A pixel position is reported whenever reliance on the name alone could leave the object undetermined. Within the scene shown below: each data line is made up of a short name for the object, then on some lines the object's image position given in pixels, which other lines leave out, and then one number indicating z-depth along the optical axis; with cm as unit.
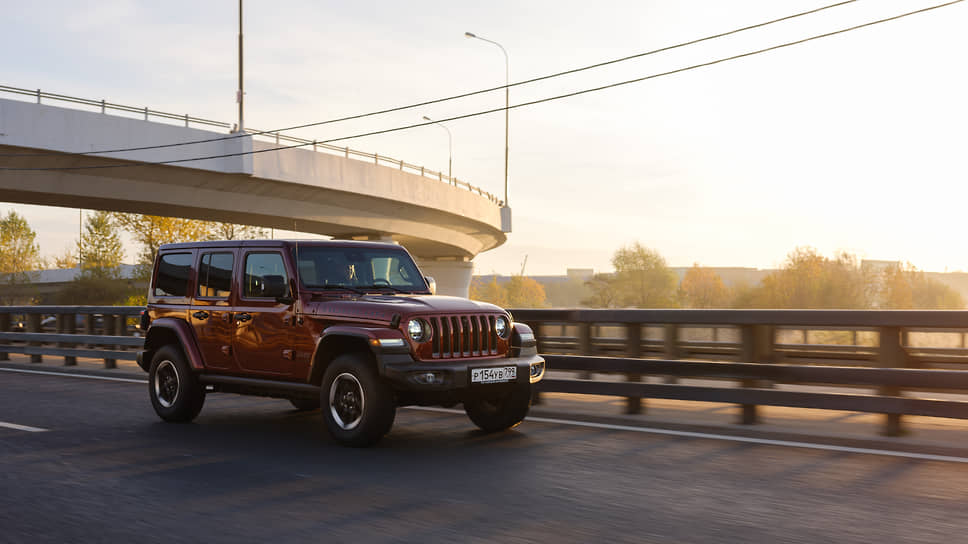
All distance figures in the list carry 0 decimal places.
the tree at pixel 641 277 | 10344
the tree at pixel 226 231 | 6406
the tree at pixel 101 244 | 7519
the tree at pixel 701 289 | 11075
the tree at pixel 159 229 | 6275
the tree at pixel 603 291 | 10606
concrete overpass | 3189
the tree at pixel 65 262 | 11281
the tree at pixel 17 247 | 10525
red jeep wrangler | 761
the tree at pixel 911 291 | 7394
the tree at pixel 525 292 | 14641
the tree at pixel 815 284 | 7175
